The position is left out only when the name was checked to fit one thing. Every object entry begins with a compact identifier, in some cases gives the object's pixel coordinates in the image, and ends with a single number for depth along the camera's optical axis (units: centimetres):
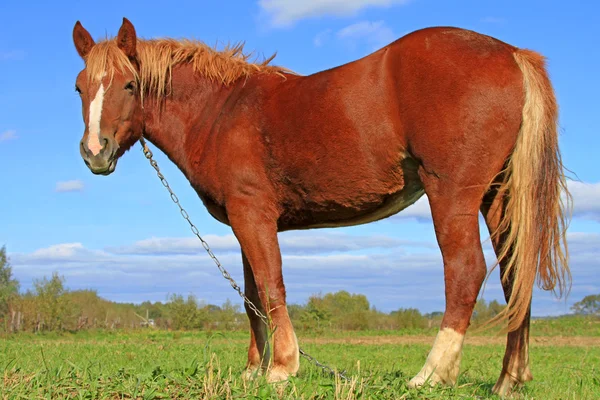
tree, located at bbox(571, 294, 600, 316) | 3670
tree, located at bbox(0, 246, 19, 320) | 3356
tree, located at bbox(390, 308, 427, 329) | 3319
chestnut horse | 468
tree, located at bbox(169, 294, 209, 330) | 3117
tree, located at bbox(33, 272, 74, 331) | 3023
